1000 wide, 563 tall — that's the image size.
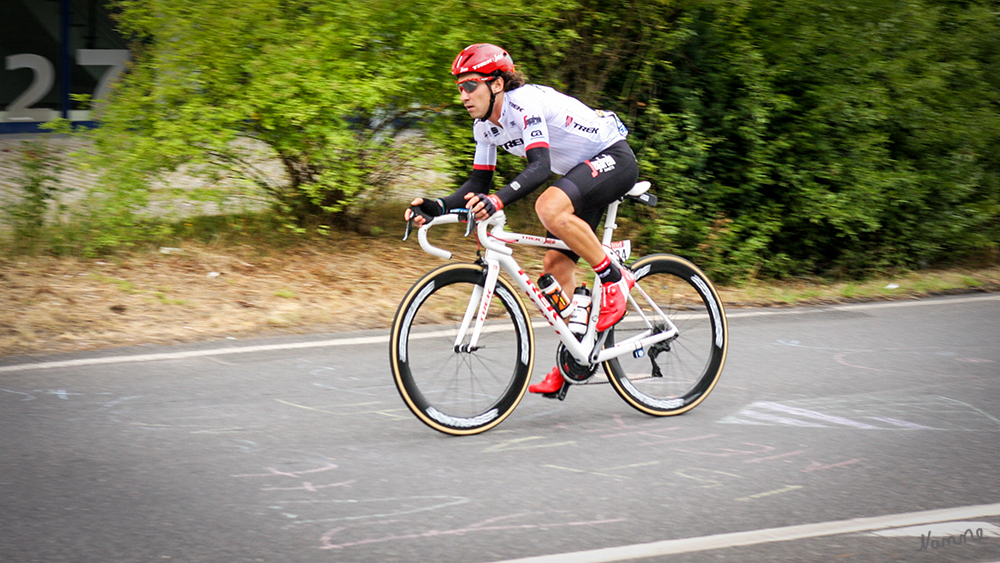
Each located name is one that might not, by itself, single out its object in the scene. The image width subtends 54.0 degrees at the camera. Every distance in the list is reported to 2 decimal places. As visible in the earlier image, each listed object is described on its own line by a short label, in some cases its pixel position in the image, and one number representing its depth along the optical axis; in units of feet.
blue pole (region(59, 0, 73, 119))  58.54
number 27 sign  56.75
